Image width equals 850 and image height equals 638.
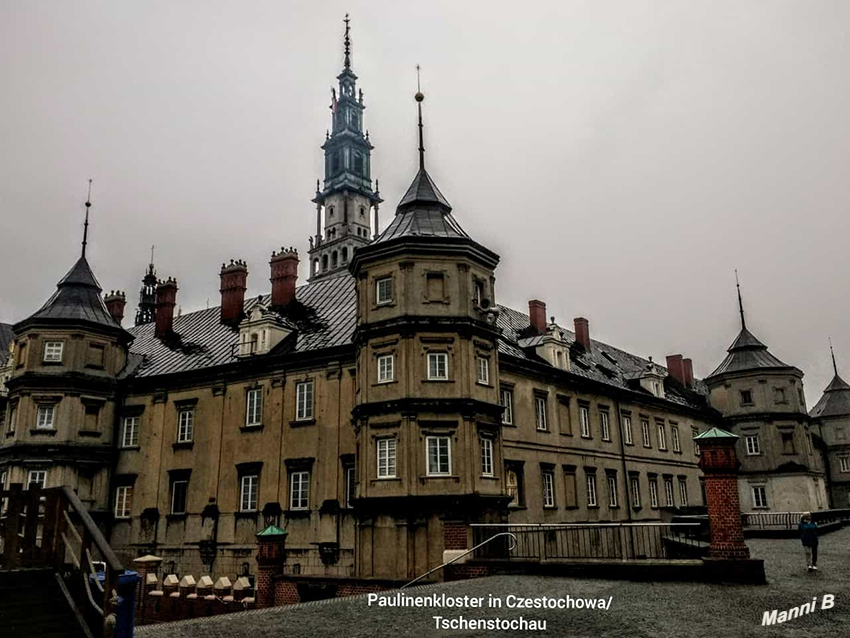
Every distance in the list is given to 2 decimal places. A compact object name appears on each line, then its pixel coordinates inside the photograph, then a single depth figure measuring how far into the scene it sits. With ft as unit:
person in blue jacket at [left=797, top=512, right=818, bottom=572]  61.95
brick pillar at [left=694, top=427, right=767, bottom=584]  57.21
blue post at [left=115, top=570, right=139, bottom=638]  27.89
